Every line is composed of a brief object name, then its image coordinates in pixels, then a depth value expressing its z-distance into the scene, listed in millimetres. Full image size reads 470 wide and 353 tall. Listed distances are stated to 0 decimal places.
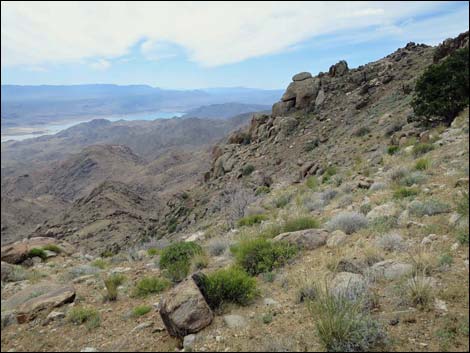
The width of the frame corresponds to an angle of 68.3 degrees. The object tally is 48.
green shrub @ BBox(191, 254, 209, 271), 7301
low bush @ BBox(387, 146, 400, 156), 14414
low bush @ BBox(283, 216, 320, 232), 8344
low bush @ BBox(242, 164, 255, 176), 25922
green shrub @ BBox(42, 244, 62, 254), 12470
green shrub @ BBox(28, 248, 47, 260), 11047
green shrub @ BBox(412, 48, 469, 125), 9686
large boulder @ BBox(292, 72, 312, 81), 33375
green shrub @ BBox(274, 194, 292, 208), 14058
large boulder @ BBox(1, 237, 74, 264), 9609
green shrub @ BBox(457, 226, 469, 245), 4793
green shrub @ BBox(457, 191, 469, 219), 4191
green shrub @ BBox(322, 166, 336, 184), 15465
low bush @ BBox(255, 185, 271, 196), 19406
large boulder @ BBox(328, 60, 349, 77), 33188
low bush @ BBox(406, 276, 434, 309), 4077
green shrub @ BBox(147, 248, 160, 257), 10359
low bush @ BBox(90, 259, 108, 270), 9372
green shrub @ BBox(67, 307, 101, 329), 4598
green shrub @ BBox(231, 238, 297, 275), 6465
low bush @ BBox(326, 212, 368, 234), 7383
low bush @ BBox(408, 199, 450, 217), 6478
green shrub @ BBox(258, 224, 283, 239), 8500
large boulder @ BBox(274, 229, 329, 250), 7020
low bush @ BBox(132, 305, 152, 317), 5094
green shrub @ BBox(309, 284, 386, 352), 3596
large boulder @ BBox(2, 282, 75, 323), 4352
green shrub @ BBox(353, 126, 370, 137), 21297
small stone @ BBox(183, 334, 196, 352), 3929
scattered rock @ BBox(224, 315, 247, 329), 4370
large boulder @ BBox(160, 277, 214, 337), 4223
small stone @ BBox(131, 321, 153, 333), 4521
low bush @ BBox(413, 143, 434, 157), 11320
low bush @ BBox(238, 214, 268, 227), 11719
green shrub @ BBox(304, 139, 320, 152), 24819
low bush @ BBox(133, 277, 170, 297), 6145
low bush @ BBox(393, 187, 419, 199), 8119
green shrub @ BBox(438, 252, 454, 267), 4621
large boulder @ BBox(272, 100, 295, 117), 32438
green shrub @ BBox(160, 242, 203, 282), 6906
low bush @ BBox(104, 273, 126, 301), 5957
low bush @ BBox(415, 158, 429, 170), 9685
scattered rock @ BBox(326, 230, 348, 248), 6804
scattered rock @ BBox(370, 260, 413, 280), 4921
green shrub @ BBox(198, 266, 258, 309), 4980
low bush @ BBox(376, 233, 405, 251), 5814
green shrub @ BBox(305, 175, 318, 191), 15275
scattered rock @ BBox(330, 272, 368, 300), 4410
